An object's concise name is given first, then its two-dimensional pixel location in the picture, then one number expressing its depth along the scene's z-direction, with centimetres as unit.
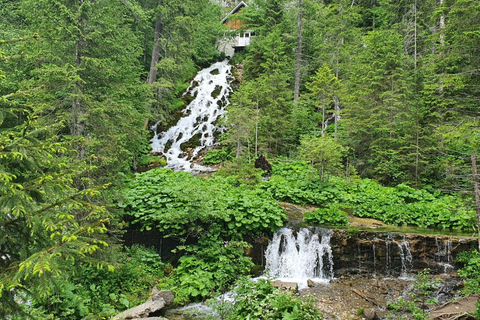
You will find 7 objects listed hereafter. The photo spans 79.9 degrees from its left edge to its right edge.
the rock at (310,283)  823
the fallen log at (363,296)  718
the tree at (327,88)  1716
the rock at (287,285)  720
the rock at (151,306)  605
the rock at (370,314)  646
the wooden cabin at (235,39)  3134
